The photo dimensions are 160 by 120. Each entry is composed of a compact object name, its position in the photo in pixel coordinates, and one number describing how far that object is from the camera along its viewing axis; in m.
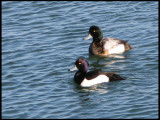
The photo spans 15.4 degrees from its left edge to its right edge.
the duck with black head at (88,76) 16.92
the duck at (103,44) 19.89
